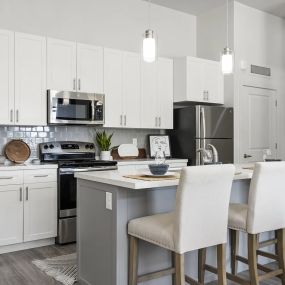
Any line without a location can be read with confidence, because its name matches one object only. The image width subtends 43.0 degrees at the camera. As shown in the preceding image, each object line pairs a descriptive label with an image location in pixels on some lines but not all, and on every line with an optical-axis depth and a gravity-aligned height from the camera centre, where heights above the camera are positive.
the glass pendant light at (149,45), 2.73 +0.75
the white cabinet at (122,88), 4.77 +0.76
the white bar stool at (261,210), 2.51 -0.47
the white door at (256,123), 5.67 +0.36
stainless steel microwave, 4.27 +0.45
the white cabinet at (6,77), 3.97 +0.74
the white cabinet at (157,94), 5.12 +0.73
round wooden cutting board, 4.21 -0.08
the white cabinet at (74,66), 4.30 +0.96
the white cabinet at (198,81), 5.31 +0.97
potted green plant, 4.86 +0.01
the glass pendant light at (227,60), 3.29 +0.77
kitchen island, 2.41 -0.55
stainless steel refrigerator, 5.09 +0.19
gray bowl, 2.65 -0.17
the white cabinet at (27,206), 3.74 -0.66
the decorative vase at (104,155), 4.85 -0.14
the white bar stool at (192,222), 2.12 -0.49
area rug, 3.03 -1.12
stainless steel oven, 4.04 -0.51
